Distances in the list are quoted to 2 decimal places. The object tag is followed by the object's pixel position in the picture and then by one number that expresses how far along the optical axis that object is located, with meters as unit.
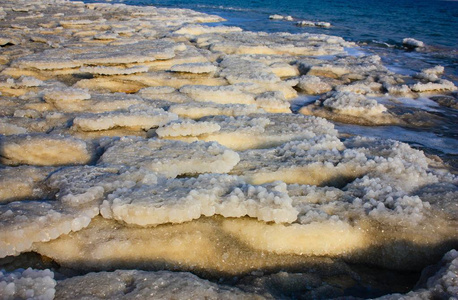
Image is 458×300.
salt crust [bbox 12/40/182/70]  6.29
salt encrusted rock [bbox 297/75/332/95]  6.80
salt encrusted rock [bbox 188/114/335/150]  3.77
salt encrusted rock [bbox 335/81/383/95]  6.85
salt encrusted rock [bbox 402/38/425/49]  13.28
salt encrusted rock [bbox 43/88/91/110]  4.58
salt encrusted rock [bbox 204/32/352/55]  8.93
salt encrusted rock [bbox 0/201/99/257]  2.09
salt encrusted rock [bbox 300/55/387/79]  7.94
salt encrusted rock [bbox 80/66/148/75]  5.97
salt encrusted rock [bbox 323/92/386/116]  5.55
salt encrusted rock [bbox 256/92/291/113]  5.22
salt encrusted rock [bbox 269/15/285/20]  21.02
